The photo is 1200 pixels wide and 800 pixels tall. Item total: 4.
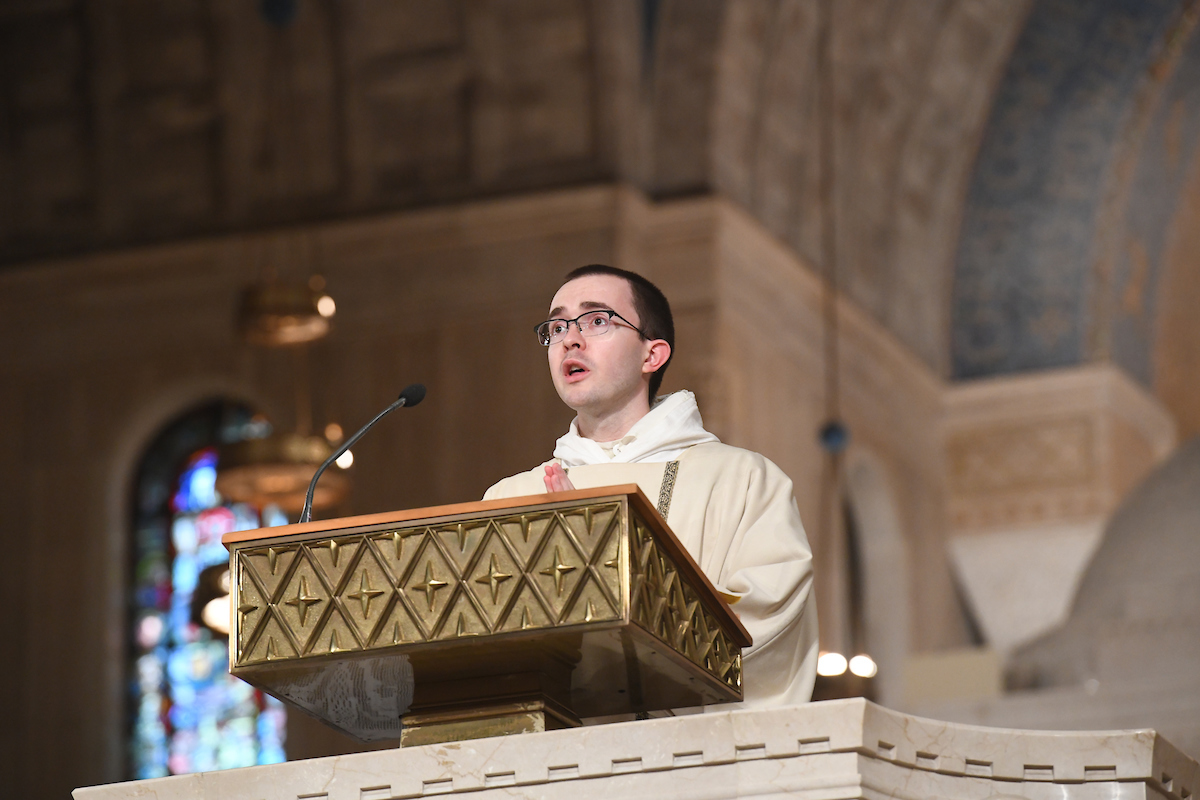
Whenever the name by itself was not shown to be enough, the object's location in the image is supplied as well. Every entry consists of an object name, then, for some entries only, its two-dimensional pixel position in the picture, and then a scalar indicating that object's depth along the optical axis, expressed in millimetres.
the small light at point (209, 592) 19375
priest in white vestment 6000
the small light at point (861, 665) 20973
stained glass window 25234
